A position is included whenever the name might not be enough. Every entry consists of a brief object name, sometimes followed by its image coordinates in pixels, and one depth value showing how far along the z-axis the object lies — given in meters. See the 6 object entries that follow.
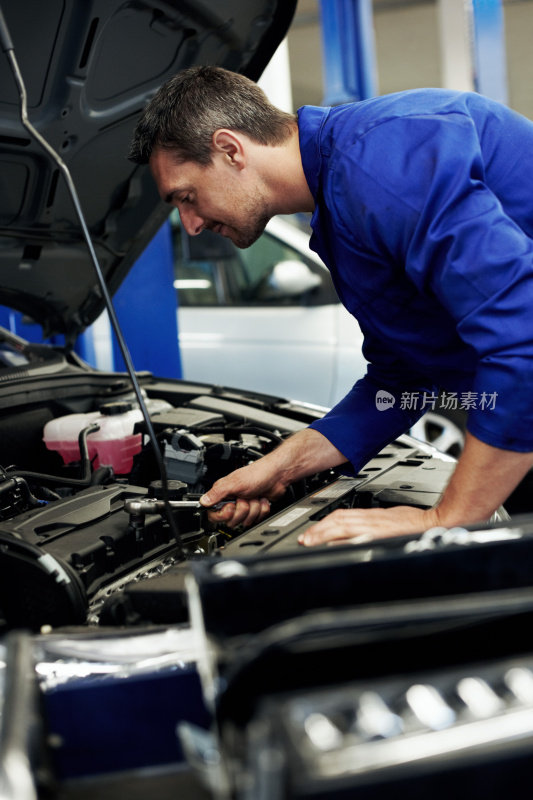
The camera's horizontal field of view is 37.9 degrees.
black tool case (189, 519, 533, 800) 0.54
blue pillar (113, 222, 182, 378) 3.78
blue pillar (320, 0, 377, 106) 3.69
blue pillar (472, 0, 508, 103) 3.56
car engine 1.19
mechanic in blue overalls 1.15
